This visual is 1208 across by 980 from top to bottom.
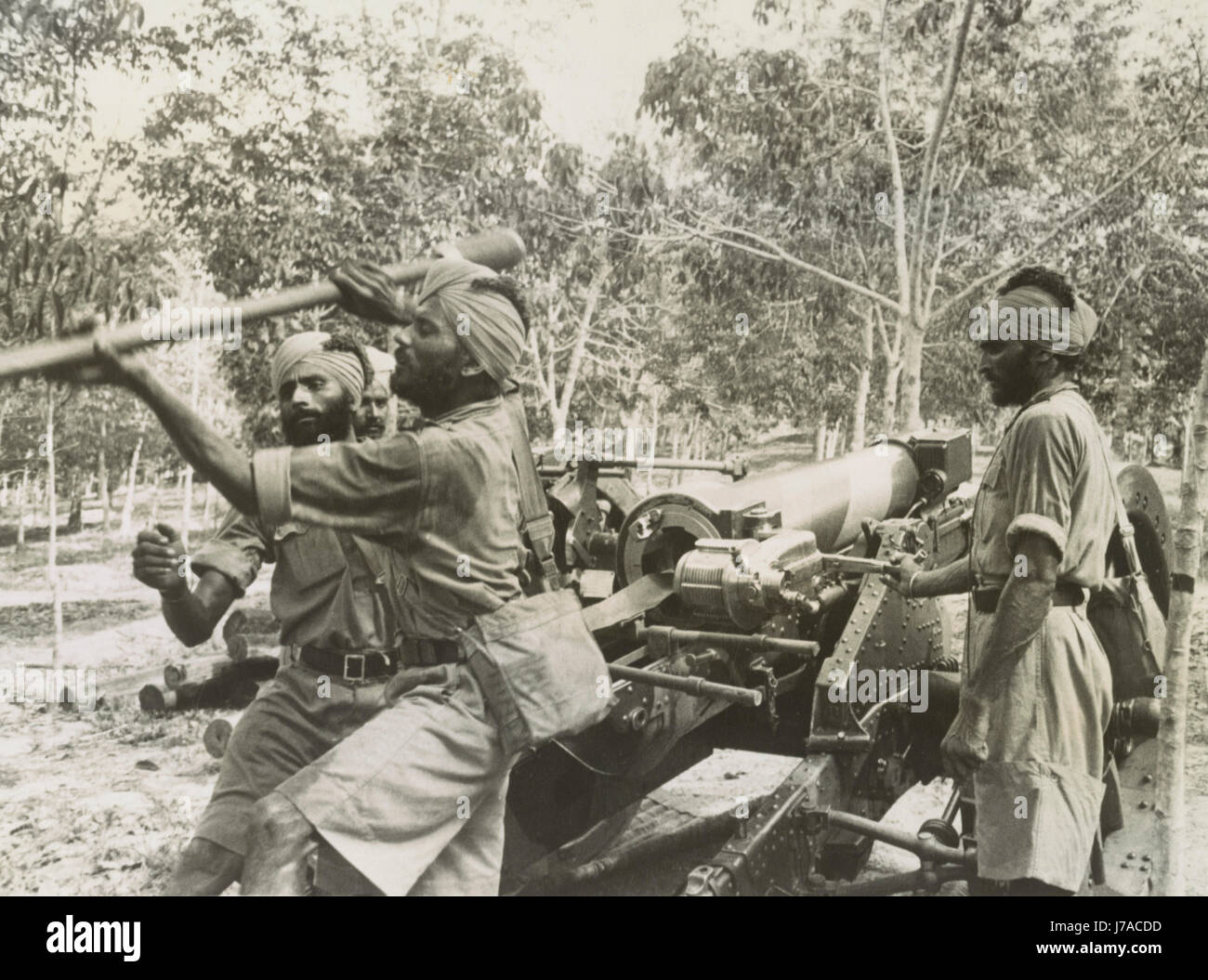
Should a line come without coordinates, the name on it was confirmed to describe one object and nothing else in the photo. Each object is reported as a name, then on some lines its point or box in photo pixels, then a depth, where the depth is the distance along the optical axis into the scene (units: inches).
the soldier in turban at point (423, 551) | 98.5
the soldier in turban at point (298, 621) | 124.3
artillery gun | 142.9
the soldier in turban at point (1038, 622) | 120.0
